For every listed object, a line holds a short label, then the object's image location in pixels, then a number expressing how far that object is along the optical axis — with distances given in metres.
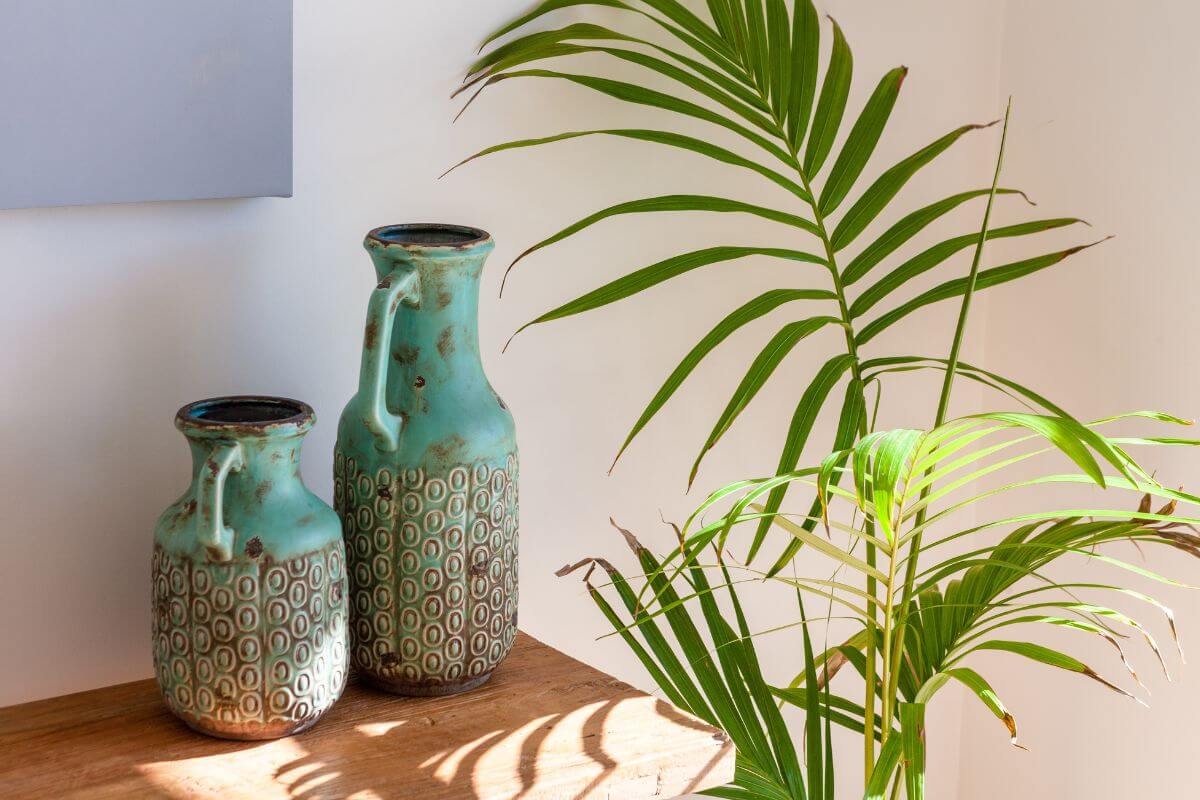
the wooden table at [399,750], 1.97
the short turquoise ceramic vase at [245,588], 1.97
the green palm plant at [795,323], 2.24
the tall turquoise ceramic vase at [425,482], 2.06
